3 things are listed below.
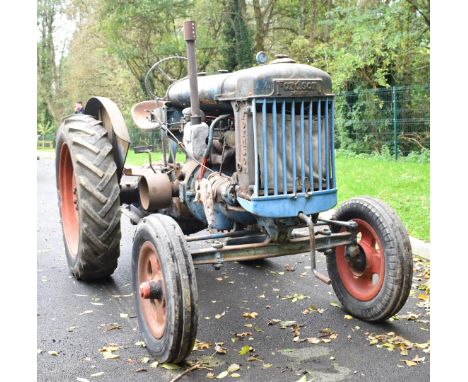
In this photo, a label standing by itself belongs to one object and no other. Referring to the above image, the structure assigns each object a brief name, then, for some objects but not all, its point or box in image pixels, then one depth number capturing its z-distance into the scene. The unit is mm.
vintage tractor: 3748
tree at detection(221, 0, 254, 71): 22078
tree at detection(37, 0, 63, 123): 27547
